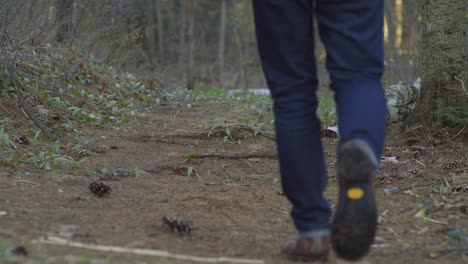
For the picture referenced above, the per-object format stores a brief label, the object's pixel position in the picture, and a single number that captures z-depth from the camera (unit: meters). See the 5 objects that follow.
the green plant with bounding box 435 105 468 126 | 9.23
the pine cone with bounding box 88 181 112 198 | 6.32
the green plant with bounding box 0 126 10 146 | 7.57
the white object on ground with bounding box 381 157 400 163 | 8.64
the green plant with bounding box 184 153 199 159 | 9.07
